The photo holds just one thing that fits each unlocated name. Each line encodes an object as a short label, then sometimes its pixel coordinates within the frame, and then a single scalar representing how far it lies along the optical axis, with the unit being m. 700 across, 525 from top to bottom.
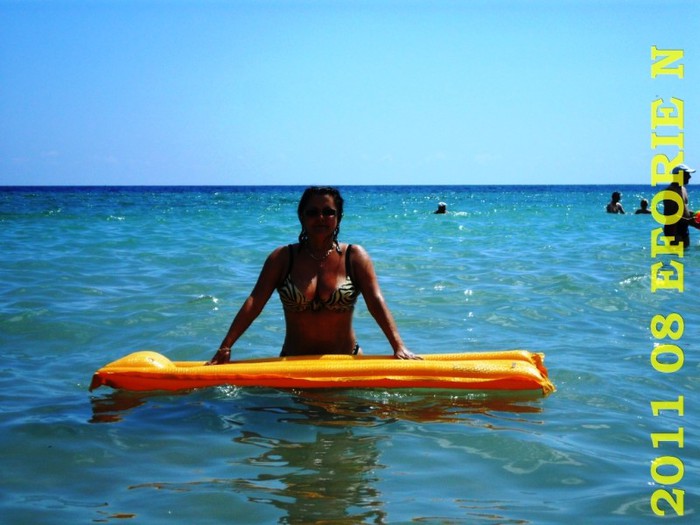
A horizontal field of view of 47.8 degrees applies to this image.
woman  4.43
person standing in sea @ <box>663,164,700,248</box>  10.35
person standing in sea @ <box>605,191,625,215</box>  23.72
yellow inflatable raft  4.20
